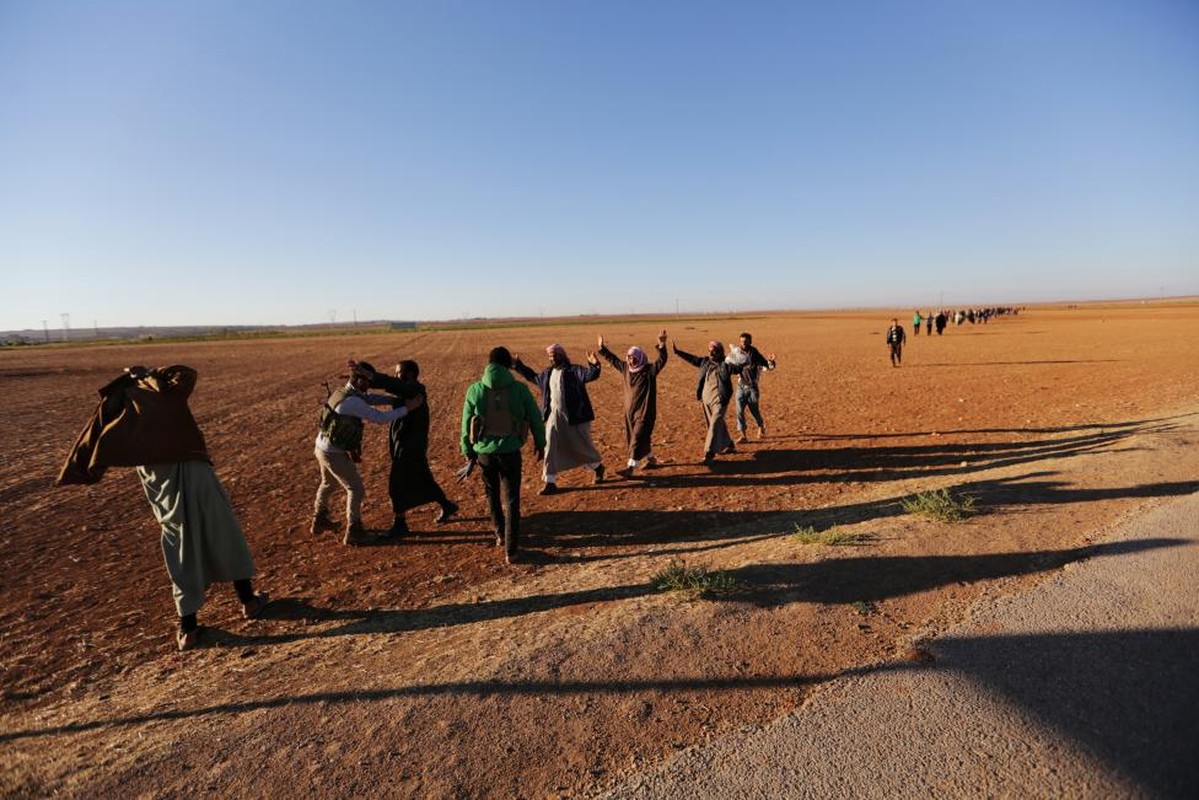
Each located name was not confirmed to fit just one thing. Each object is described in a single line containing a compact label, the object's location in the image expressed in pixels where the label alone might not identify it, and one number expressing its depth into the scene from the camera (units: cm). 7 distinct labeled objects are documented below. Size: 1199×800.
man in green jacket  514
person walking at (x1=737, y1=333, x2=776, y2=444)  977
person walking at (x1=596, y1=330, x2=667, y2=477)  833
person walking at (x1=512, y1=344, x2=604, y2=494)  764
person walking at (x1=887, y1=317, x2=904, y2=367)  2131
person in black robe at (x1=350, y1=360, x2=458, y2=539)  627
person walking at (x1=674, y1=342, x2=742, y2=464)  846
